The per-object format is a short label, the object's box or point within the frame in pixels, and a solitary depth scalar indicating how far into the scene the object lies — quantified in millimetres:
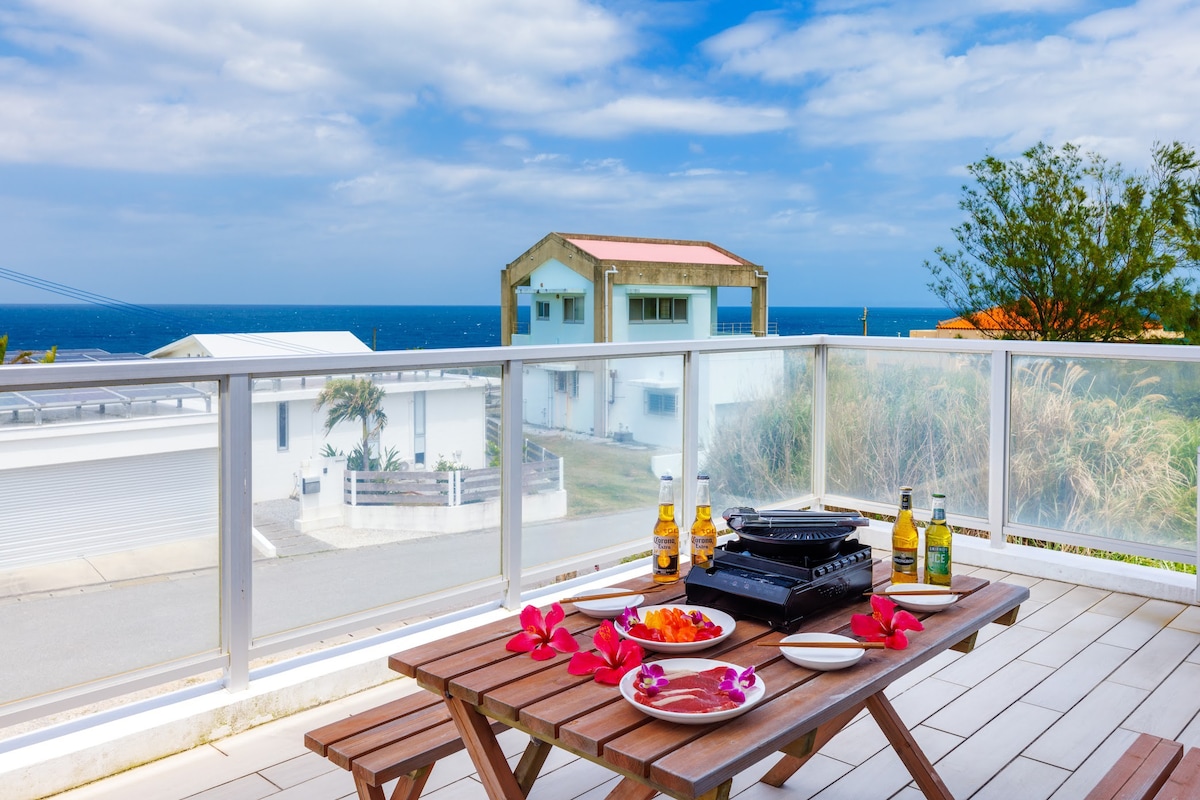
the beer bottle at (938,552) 1999
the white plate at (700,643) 1599
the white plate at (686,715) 1325
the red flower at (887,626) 1646
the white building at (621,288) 34188
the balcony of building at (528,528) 2373
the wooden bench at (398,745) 1679
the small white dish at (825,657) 1540
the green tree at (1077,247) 12188
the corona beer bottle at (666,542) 2012
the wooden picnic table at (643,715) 1257
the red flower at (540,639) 1611
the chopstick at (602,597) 1851
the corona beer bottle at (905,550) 2057
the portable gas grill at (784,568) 1762
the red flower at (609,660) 1490
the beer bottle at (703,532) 1985
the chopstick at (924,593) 1864
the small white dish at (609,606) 1815
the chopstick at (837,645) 1567
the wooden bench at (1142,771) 1645
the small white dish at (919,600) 1841
